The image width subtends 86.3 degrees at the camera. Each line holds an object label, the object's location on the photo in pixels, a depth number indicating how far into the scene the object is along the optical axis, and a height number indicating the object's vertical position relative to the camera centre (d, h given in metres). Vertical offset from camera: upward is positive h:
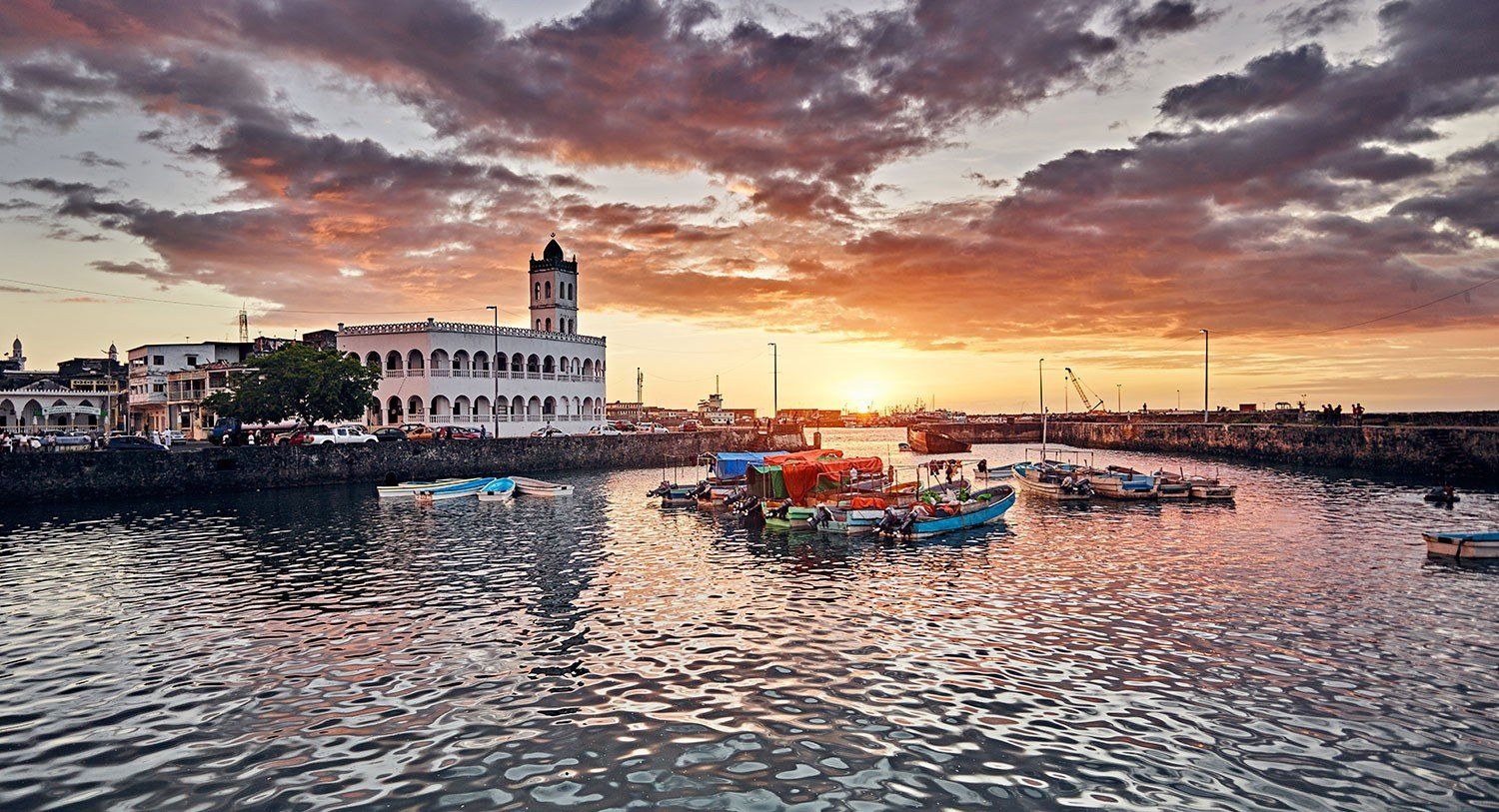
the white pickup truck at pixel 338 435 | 63.47 -1.17
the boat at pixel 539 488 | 56.65 -4.84
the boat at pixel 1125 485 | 51.25 -4.33
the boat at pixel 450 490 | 51.50 -4.69
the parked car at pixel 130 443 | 52.41 -1.50
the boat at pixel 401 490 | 53.50 -4.67
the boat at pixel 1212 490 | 48.91 -4.46
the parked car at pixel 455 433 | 72.75 -1.24
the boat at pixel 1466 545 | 27.92 -4.51
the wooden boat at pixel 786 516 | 38.94 -4.82
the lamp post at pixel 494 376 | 82.25 +4.85
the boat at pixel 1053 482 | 52.72 -4.41
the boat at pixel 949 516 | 36.38 -4.63
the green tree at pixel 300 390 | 71.12 +2.84
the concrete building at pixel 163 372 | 97.60 +6.23
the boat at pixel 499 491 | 53.72 -4.82
